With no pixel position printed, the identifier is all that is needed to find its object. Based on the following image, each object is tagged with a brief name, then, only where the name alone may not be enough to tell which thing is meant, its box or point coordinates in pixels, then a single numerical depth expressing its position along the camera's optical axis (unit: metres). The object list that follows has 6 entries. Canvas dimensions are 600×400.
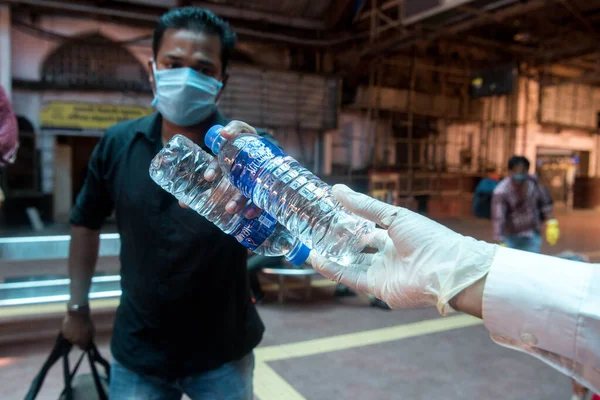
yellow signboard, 9.62
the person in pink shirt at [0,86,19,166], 2.38
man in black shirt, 1.43
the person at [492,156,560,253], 4.78
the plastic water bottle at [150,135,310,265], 1.24
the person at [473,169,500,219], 5.70
